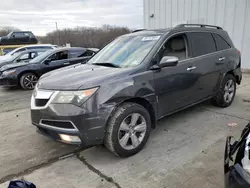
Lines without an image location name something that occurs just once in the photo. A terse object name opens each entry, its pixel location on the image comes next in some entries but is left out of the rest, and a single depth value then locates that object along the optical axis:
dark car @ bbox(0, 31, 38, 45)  18.12
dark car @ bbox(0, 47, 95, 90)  7.78
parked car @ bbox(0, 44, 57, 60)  12.20
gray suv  2.63
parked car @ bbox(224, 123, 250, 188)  1.47
